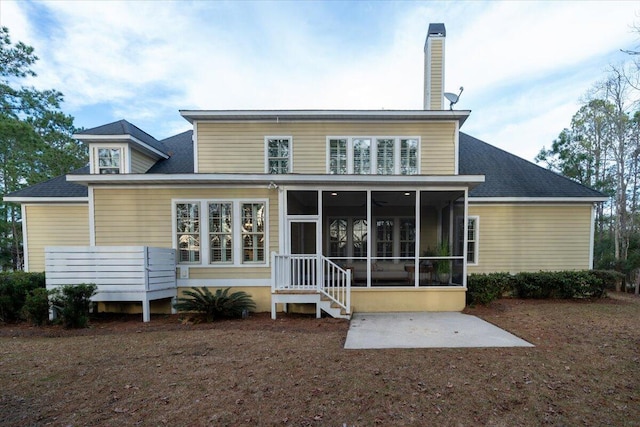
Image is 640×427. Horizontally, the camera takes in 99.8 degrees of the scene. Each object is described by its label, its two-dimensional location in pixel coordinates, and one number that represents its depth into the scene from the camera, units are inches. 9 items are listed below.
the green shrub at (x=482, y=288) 299.9
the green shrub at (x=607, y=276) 325.7
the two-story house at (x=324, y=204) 281.6
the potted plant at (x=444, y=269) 293.6
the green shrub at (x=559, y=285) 326.3
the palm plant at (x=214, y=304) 258.1
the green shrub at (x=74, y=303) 232.4
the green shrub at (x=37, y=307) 239.0
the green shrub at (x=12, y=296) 255.0
